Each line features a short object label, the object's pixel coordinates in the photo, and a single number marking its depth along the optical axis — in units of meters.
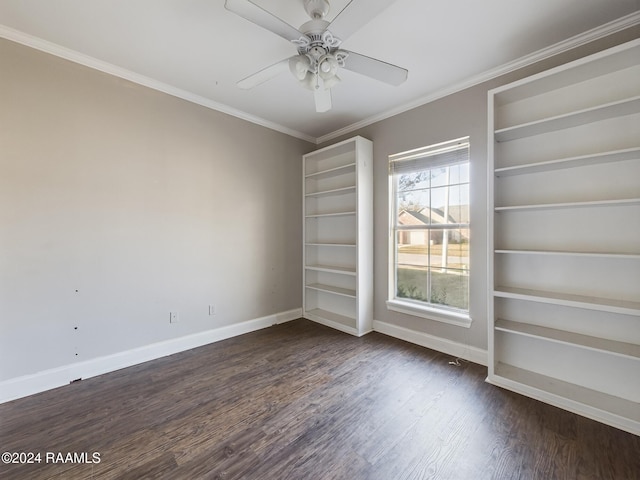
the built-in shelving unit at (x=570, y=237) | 1.87
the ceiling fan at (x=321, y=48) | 1.37
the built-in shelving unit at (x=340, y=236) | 3.39
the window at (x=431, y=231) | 2.80
